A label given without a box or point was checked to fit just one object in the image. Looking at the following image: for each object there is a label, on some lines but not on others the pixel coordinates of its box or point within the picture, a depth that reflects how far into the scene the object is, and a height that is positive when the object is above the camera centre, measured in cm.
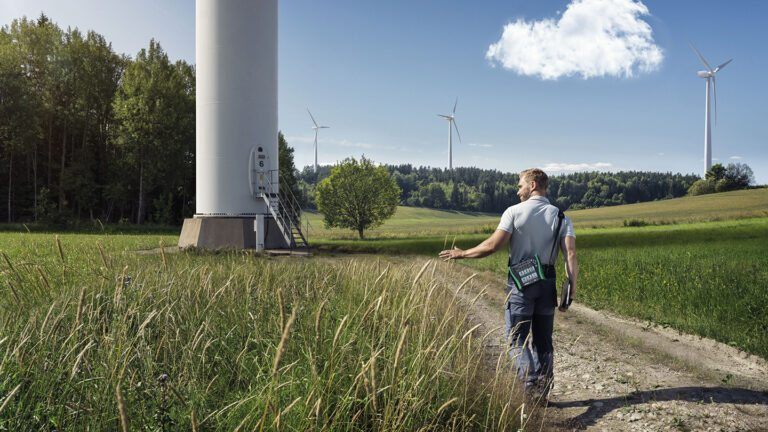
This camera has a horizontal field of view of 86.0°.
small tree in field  5259 +233
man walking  498 -60
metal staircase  1928 +11
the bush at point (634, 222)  4428 -71
